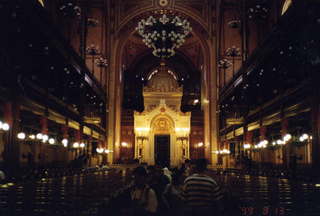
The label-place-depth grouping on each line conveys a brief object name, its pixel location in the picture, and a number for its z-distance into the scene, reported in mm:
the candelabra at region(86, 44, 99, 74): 25603
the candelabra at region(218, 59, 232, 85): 26325
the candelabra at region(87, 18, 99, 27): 23562
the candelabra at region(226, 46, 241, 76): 25203
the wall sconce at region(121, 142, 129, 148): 40494
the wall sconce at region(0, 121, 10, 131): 11078
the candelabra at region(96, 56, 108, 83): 27000
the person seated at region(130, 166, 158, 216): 5484
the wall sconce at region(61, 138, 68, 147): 18469
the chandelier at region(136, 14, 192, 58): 19719
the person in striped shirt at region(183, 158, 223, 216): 4668
